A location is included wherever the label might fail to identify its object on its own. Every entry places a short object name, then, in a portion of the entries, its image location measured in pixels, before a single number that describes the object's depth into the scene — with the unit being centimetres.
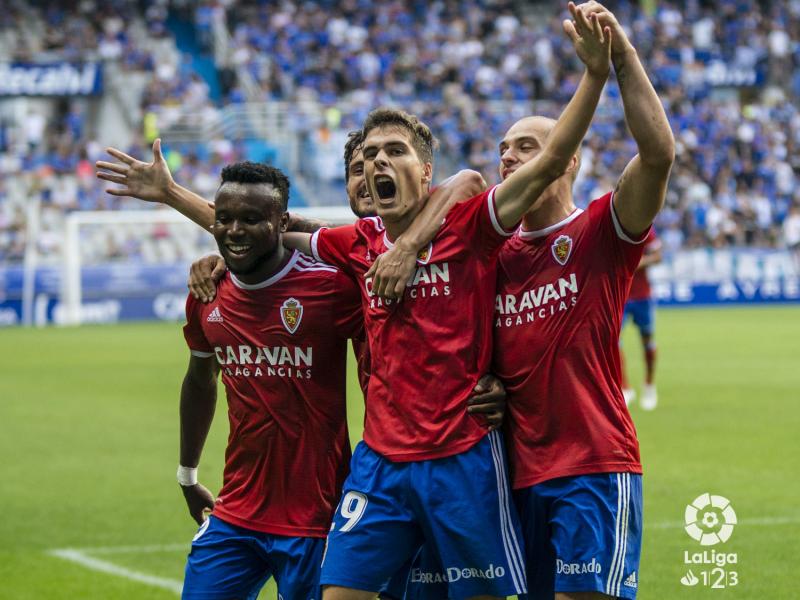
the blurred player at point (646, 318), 2991
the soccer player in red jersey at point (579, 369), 891
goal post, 5803
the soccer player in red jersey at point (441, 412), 891
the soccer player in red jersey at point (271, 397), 959
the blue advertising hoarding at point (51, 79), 7306
